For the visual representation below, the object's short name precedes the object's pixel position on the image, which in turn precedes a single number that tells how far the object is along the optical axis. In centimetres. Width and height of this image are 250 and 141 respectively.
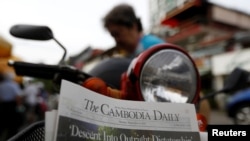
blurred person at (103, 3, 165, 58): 166
